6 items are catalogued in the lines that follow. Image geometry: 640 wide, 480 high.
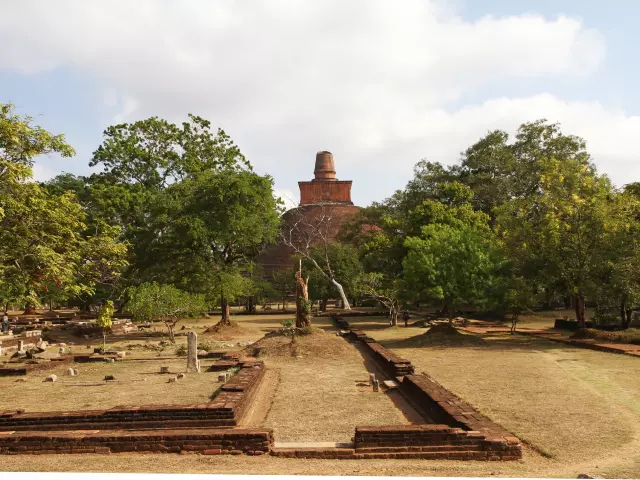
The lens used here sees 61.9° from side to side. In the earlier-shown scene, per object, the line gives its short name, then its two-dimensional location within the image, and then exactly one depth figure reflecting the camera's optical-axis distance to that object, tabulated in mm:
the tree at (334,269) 37625
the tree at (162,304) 19922
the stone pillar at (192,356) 13984
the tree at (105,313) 17217
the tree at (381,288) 27698
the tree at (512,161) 35719
